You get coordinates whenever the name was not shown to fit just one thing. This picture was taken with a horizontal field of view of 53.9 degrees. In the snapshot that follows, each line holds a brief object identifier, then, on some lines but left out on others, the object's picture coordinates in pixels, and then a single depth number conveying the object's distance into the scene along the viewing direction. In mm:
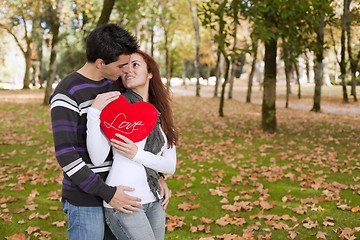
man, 2139
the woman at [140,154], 2238
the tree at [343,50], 20719
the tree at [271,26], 9586
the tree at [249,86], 26969
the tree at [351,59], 22684
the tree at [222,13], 10305
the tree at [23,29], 37031
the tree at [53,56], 20203
